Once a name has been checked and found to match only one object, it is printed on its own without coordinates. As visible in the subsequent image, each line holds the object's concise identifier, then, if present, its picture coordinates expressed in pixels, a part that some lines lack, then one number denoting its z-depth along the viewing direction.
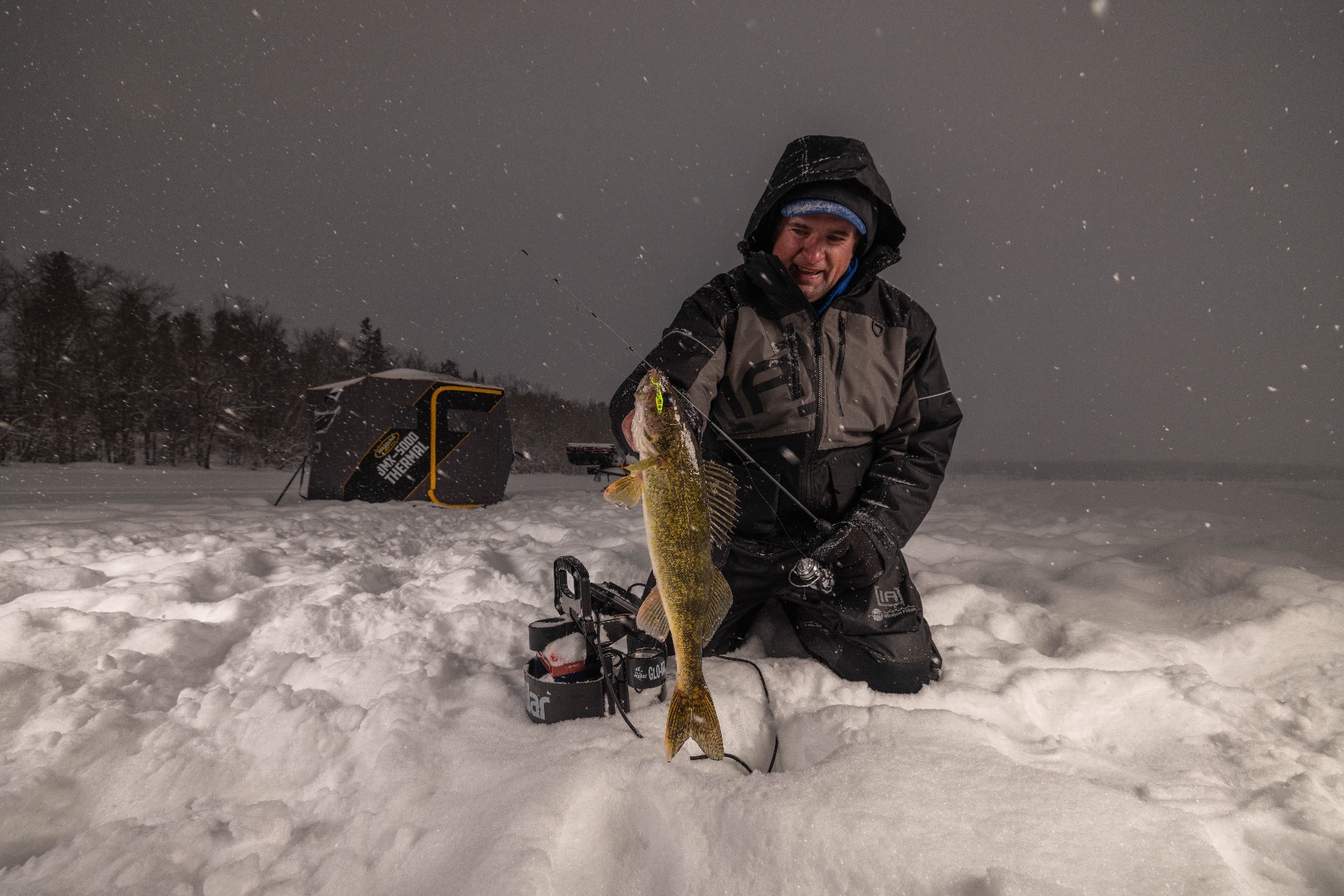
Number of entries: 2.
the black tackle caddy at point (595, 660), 2.17
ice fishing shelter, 8.55
